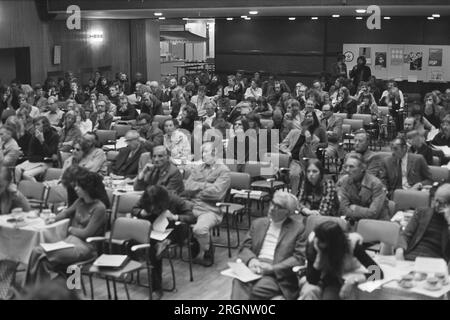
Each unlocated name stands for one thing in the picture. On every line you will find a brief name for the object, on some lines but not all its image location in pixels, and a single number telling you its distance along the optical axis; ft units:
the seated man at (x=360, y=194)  22.47
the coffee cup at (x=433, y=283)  16.06
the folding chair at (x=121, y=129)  39.99
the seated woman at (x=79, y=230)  20.26
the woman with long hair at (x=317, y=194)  22.36
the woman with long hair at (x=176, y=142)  32.91
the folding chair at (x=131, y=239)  20.20
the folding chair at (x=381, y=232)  19.74
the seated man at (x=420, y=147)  28.76
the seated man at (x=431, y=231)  19.06
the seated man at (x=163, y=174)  25.43
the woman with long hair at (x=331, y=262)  15.72
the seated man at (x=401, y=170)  26.53
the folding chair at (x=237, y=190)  25.93
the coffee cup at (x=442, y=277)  16.30
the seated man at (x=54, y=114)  43.50
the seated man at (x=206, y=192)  24.59
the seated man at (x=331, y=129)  33.12
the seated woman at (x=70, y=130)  35.19
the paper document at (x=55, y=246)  19.92
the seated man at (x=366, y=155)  26.48
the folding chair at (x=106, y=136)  38.50
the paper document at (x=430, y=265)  16.70
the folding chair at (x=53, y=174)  28.63
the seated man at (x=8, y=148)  31.04
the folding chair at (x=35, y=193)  26.02
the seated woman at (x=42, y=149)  32.94
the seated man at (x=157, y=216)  21.67
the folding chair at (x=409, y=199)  23.50
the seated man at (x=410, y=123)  33.06
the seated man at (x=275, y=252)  17.97
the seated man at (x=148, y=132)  30.86
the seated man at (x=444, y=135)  32.24
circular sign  72.43
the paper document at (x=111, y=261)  19.43
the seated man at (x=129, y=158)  29.84
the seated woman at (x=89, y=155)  28.63
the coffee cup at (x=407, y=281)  16.17
